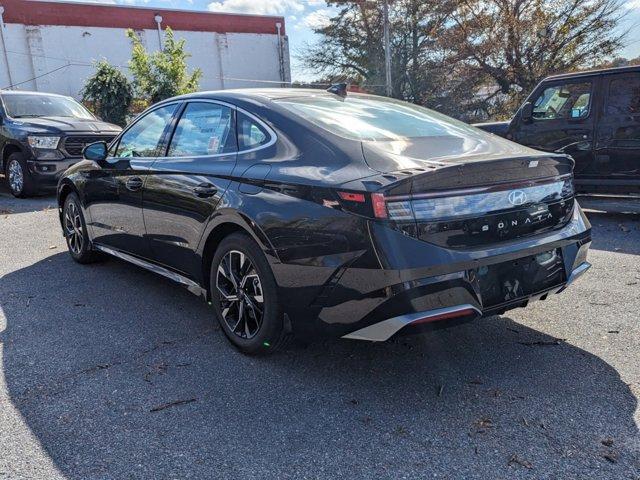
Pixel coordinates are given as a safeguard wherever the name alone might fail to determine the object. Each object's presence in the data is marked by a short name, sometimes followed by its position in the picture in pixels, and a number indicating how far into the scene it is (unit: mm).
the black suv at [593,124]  7109
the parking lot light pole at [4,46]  27828
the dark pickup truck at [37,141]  9578
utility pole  24250
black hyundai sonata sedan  2691
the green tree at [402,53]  23677
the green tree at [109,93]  18203
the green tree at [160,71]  18094
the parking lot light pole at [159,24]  31891
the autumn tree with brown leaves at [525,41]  19453
